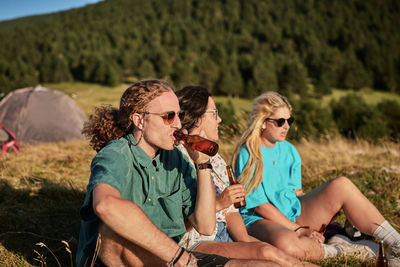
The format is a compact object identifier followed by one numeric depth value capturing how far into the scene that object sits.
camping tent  10.49
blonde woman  3.53
